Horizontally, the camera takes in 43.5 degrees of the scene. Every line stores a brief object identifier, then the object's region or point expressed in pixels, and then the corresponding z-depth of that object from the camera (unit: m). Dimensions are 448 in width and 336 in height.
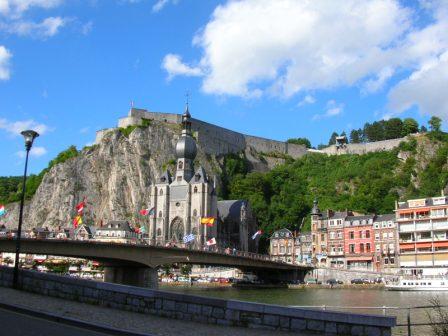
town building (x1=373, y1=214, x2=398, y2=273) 81.62
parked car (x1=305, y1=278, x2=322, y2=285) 78.31
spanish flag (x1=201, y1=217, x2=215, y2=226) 81.12
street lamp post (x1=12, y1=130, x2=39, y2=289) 19.34
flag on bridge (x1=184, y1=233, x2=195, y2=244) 61.17
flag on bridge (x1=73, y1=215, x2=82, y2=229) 55.08
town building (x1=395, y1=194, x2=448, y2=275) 74.62
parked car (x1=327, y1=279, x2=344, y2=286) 76.88
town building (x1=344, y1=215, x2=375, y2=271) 84.65
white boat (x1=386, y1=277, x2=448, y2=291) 60.56
